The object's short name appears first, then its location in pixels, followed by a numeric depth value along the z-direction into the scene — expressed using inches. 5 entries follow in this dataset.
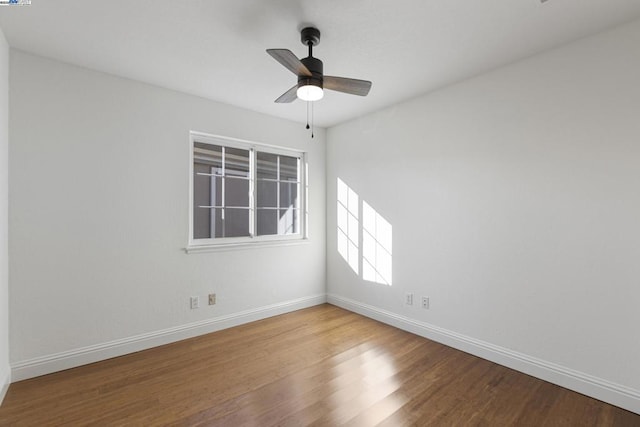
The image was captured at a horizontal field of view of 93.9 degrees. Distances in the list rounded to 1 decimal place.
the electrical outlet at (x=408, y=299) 125.8
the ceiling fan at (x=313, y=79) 74.4
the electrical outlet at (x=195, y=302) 121.7
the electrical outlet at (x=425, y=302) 120.3
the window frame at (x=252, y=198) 124.3
